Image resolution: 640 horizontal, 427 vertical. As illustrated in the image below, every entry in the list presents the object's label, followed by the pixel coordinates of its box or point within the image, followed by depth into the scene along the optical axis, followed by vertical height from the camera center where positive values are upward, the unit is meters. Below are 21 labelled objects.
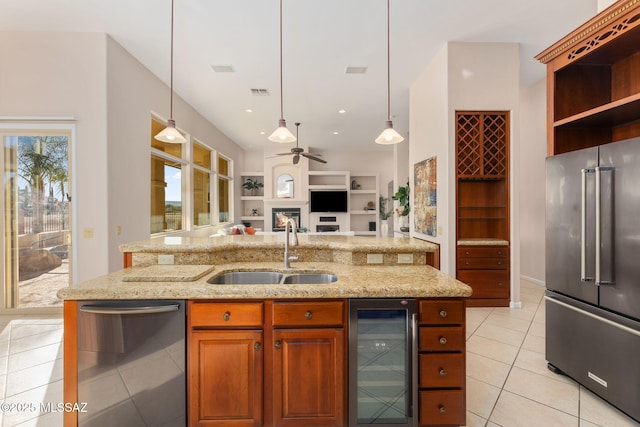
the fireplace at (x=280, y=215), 9.06 -0.10
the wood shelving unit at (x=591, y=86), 2.06 +1.02
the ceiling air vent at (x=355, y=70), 4.13 +2.04
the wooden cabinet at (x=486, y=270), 3.68 -0.75
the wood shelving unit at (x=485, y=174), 3.68 +0.47
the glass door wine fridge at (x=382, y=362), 1.57 -0.82
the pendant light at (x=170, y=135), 2.67 +0.72
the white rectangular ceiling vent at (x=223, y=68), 4.06 +2.04
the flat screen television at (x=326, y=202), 8.98 +0.30
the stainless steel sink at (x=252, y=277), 2.09 -0.48
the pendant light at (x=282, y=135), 2.72 +0.73
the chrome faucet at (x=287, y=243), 2.10 -0.23
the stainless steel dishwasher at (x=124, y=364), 1.50 -0.79
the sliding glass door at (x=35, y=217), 3.41 -0.05
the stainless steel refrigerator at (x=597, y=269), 1.73 -0.39
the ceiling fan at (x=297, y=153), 6.38 +1.30
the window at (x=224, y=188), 7.67 +0.66
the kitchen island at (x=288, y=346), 1.55 -0.73
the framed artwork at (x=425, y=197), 3.98 +0.21
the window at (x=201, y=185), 6.08 +0.60
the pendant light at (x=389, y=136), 2.68 +0.70
